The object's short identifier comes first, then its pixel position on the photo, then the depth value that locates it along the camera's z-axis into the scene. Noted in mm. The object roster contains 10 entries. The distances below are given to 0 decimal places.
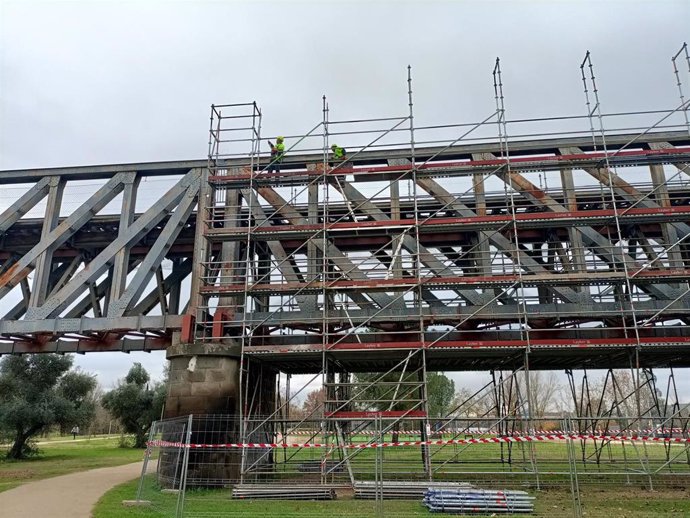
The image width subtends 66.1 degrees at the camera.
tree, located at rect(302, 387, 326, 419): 51519
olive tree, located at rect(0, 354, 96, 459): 30538
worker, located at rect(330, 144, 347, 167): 18172
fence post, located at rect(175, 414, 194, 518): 9383
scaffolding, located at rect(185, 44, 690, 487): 15602
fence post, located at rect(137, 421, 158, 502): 12094
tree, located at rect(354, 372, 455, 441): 35756
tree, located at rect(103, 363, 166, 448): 42844
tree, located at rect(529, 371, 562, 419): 69300
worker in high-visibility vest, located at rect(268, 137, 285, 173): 18422
